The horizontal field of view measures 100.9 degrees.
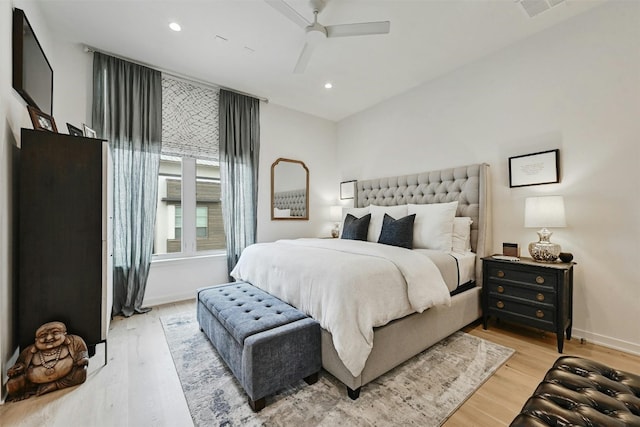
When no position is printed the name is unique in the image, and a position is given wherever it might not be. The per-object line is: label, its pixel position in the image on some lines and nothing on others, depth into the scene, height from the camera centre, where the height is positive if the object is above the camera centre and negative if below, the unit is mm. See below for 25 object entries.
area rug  1531 -1186
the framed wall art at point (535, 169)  2584 +458
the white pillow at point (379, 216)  3371 -38
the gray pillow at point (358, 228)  3451 -201
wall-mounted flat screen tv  1891 +1158
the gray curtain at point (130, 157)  3050 +678
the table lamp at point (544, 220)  2348 -59
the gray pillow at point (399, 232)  2922 -219
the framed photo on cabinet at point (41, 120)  1968 +737
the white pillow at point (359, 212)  3763 +16
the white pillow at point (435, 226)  2895 -149
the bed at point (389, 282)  1732 -578
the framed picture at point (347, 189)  4825 +450
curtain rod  2970 +1829
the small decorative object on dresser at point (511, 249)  2709 -374
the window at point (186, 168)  3543 +642
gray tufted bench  1596 -854
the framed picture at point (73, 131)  2282 +738
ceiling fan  2146 +1588
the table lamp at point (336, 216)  4997 -56
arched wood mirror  4477 +413
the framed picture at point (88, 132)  2447 +762
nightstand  2236 -734
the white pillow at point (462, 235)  2975 -248
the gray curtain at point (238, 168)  3888 +689
